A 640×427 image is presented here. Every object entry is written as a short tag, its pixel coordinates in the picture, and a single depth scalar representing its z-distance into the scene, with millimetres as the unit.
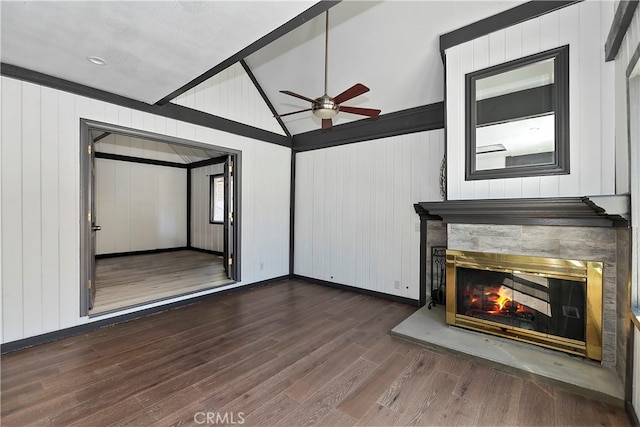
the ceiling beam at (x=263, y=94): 4848
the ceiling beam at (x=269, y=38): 1983
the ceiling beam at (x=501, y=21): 2588
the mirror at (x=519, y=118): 2576
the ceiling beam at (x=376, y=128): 4004
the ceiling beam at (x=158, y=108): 2820
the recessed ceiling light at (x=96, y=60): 2577
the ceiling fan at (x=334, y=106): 2885
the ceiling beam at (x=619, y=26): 1810
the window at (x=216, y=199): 8273
